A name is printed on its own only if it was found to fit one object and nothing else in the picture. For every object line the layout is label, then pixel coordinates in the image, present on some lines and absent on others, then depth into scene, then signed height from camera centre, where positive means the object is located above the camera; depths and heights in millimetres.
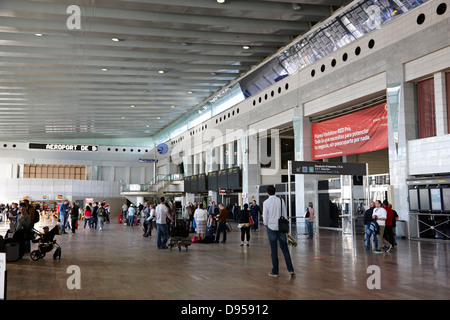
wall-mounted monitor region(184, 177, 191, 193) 37059 +921
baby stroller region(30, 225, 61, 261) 9344 -1134
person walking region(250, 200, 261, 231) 18188 -765
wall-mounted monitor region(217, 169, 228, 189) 29403 +1099
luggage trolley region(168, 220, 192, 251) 11234 -1161
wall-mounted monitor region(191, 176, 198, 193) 35219 +915
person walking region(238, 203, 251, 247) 12586 -869
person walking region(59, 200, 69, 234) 17878 -880
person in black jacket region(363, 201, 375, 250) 11034 -729
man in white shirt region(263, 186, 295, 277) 6930 -628
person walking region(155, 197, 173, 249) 11680 -868
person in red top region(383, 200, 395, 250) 10961 -916
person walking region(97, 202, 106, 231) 20578 -1076
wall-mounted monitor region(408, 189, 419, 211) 13938 -178
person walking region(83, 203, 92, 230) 21281 -976
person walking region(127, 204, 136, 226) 24984 -1156
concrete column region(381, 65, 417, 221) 14523 +2244
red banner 16109 +2606
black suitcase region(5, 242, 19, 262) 9060 -1225
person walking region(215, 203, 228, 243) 13312 -908
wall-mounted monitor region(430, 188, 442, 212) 13391 -172
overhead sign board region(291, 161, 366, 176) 14359 +919
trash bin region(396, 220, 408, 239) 14289 -1218
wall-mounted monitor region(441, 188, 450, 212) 13227 -171
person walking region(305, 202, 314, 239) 15375 -946
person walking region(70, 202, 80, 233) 18389 -933
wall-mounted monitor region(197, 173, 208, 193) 33344 +888
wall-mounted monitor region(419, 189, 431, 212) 13594 -207
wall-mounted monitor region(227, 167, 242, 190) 27703 +1099
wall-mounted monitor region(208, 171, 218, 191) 31312 +1058
